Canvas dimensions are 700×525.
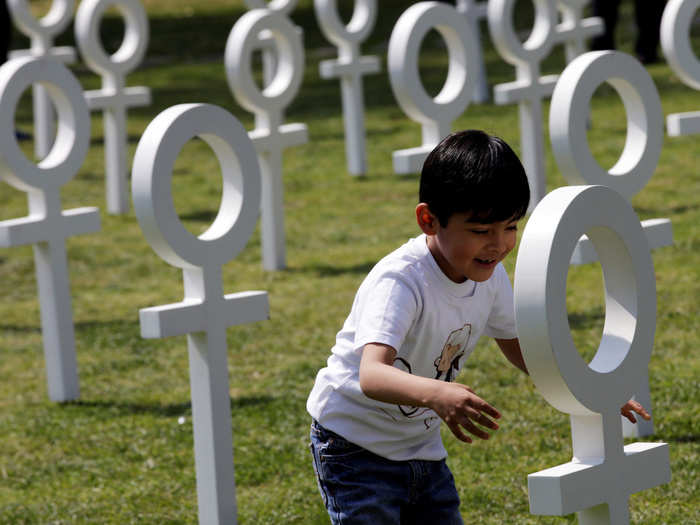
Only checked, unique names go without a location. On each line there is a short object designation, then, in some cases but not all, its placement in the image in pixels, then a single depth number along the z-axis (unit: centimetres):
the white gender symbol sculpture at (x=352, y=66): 2128
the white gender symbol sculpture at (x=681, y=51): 1171
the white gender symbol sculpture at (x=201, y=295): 805
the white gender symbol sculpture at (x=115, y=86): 2047
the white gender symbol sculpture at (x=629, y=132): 898
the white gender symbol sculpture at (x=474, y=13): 2634
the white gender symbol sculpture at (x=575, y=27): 2042
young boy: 559
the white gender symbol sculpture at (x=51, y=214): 1150
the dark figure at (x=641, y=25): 2616
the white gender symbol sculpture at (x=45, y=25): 2209
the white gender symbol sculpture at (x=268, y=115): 1614
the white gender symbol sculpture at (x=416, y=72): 1364
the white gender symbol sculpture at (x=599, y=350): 488
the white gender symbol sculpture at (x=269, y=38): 2237
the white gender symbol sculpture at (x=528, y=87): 1730
